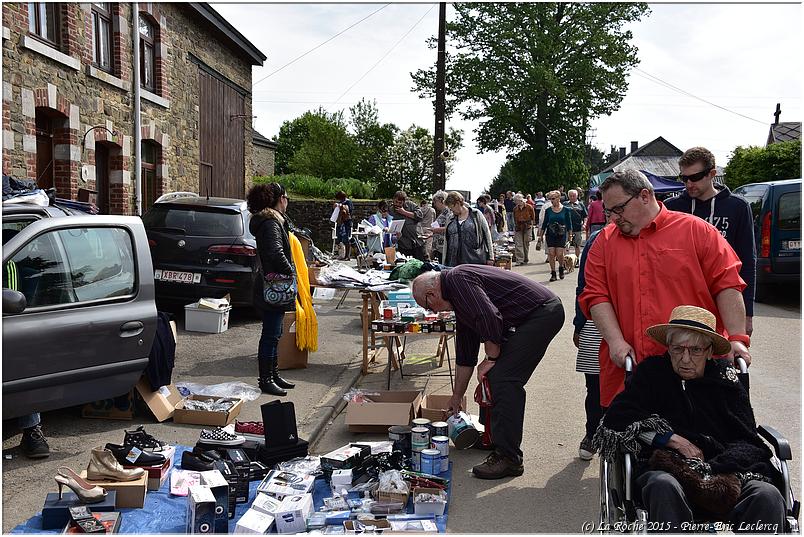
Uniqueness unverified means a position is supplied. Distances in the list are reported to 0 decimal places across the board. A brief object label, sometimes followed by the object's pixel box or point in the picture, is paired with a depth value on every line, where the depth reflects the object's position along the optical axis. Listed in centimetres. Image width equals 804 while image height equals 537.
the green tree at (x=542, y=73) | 4456
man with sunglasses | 507
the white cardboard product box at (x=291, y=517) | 420
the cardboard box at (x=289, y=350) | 845
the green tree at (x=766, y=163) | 2623
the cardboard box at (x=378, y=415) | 610
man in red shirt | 411
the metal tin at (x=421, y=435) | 523
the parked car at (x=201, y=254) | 1024
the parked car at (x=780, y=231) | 1322
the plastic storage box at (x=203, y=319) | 1021
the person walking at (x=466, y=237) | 975
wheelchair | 339
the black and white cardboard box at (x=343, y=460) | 502
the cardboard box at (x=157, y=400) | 629
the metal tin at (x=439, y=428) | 548
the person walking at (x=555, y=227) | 1623
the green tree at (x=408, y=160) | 4088
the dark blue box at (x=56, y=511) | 416
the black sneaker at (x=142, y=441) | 502
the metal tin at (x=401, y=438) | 545
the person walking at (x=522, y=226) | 2019
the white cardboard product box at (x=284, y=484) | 456
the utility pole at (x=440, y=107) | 1945
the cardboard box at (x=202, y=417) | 621
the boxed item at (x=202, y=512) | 409
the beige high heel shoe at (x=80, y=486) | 427
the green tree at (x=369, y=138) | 4600
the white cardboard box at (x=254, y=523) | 409
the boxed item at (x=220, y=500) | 417
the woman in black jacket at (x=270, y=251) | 720
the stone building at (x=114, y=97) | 1162
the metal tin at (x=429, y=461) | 511
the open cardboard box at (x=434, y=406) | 621
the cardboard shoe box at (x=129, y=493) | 450
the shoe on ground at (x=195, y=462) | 506
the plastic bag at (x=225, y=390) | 711
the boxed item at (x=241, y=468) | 461
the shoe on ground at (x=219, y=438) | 532
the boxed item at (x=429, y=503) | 448
